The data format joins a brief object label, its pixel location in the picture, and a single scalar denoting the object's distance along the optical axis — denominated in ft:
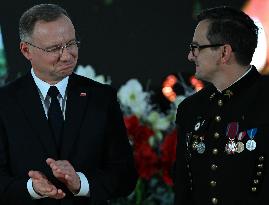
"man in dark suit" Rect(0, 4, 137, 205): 22.62
